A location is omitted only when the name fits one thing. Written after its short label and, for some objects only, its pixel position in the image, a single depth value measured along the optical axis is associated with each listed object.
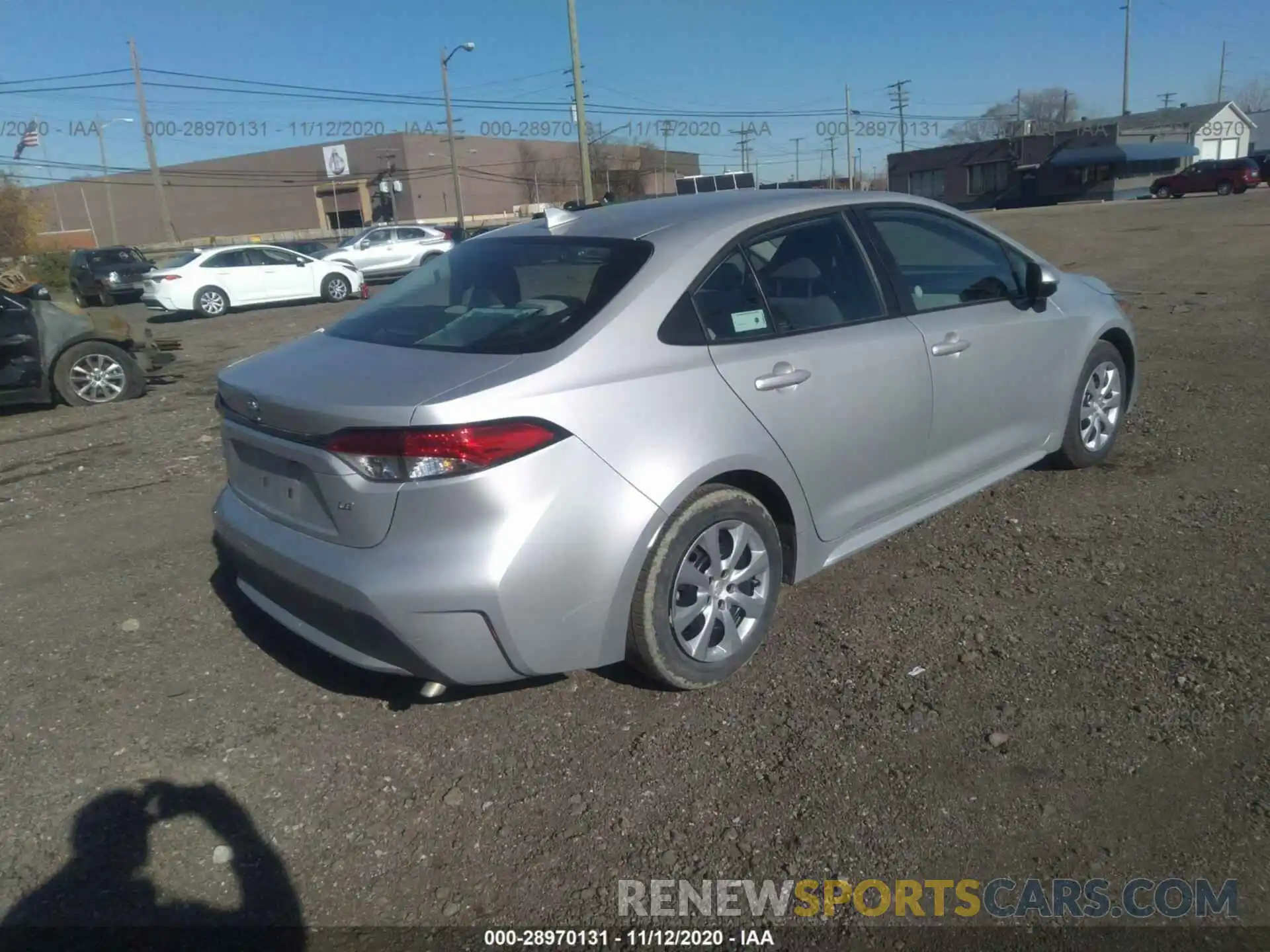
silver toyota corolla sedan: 2.80
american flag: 47.00
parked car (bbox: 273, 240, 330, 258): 26.77
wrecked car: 8.98
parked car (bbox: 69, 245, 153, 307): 26.58
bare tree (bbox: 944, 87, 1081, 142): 93.00
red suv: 44.31
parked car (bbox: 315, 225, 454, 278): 27.14
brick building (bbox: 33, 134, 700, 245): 71.75
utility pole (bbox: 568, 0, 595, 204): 25.64
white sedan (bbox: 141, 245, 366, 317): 19.61
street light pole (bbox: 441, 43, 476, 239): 41.62
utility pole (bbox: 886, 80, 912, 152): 84.75
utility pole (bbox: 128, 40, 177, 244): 39.91
